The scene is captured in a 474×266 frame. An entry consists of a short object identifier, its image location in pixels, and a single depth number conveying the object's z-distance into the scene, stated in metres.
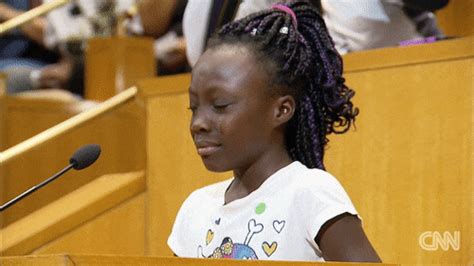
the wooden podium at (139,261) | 3.38
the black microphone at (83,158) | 4.63
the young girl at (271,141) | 4.40
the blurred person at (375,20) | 7.07
